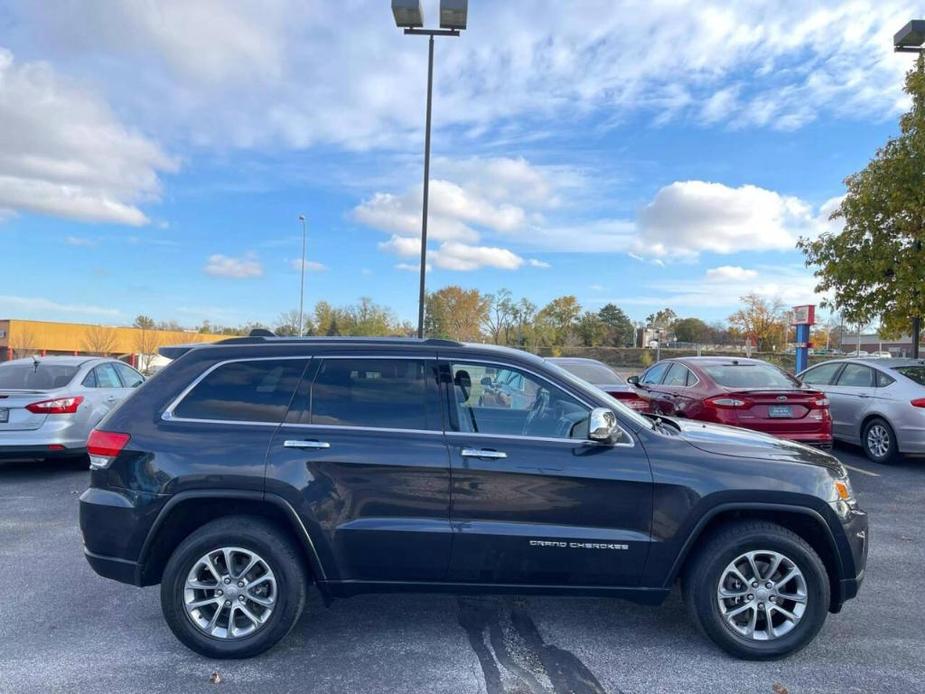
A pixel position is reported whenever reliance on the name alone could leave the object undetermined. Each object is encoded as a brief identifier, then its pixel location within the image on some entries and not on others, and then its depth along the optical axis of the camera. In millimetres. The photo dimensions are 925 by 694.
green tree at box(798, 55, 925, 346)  11617
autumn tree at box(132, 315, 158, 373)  48594
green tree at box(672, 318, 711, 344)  91625
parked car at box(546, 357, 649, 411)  8383
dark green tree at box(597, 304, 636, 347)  78688
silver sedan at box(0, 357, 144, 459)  7438
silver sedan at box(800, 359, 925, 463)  8547
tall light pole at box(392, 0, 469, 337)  10547
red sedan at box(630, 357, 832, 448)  7613
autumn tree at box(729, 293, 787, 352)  71688
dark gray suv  3496
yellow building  50094
